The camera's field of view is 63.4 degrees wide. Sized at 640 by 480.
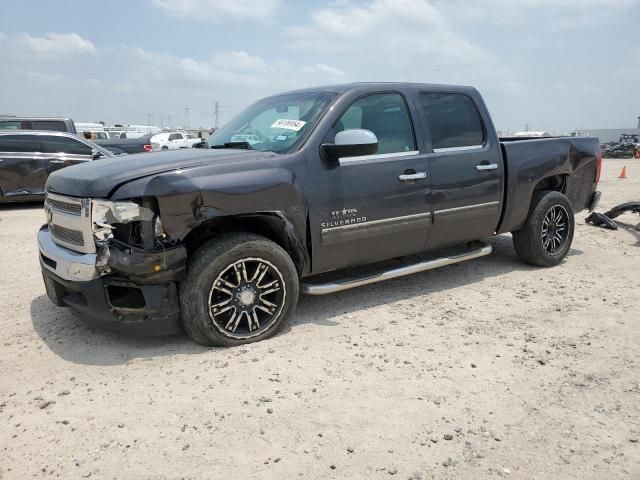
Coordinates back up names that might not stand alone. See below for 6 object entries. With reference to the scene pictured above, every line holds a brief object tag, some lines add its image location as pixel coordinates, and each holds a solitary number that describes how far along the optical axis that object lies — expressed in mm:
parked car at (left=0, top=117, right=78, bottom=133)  12406
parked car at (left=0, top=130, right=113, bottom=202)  9883
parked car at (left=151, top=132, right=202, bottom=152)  31012
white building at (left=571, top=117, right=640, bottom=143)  60266
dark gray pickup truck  3338
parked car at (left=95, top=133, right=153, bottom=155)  18281
